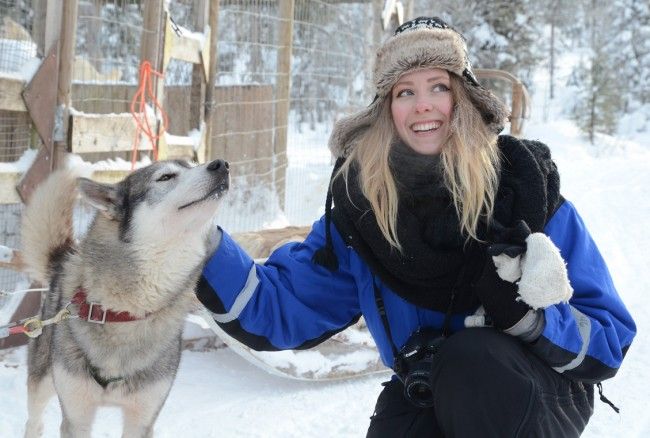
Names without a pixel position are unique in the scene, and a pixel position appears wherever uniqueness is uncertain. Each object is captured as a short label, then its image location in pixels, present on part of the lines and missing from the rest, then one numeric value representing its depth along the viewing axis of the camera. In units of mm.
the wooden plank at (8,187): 3674
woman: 1899
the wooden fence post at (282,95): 6215
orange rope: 4121
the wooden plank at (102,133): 3871
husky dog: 2262
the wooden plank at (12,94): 3564
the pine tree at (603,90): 19016
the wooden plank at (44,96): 3672
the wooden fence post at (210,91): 5180
